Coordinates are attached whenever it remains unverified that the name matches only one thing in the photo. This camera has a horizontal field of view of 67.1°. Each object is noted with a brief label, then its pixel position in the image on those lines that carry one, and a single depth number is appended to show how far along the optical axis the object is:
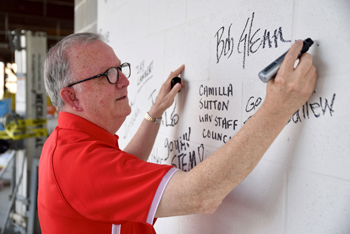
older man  0.58
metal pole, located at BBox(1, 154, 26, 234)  2.86
